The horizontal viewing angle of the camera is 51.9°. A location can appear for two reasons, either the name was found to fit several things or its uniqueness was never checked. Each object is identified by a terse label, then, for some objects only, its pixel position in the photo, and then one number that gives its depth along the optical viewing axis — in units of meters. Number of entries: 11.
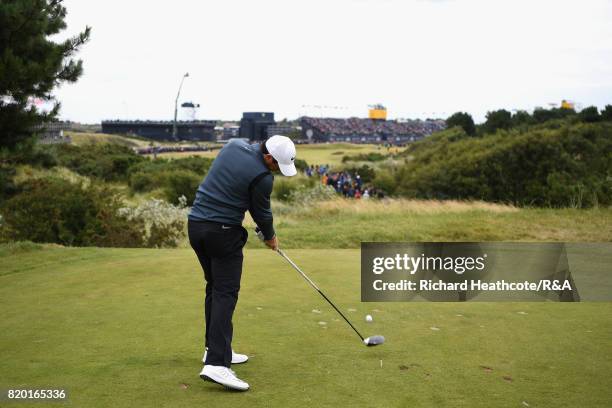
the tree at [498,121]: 64.38
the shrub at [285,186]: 33.09
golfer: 4.82
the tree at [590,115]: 51.03
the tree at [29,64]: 11.77
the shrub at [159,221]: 15.76
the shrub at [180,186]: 32.38
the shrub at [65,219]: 15.23
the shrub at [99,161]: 46.41
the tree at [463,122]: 71.38
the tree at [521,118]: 63.31
